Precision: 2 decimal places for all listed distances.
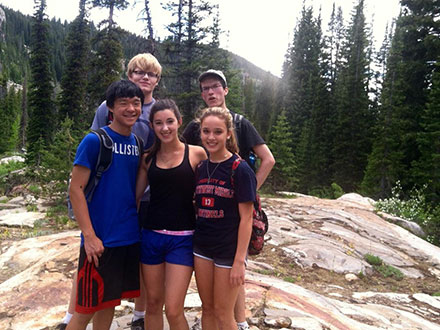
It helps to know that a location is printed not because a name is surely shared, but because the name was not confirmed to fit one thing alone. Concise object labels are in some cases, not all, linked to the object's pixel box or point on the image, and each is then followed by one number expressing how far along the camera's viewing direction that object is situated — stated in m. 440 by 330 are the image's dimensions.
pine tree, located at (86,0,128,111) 16.80
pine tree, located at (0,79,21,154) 44.09
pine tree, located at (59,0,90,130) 26.88
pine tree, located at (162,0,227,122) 18.92
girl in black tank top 2.39
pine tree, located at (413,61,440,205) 16.83
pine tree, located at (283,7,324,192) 33.31
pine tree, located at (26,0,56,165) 27.27
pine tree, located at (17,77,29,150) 51.06
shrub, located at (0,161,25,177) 21.67
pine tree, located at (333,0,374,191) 29.31
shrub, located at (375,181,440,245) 11.90
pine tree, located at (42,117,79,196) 9.91
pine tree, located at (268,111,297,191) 25.14
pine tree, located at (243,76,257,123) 61.17
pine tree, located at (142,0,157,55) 16.16
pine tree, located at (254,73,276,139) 55.61
